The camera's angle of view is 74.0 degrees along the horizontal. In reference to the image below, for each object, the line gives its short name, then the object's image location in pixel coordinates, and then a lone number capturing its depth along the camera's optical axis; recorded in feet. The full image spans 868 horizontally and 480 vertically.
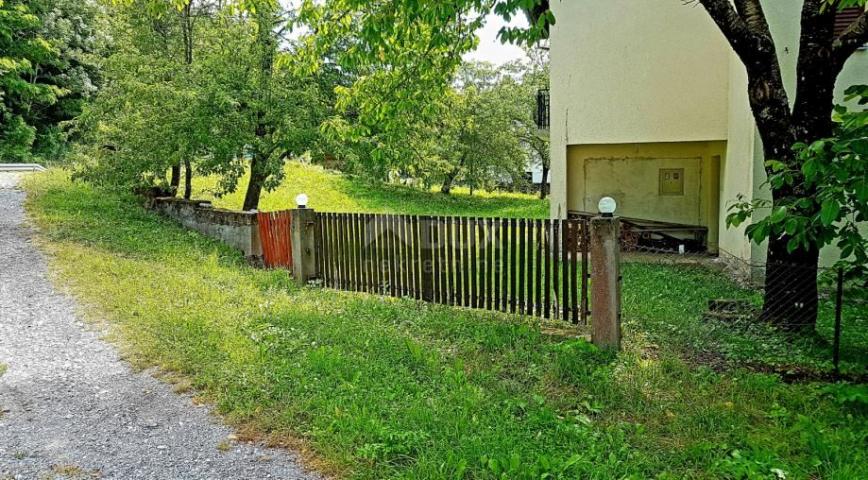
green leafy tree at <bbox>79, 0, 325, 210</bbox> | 33.99
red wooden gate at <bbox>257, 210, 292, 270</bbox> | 26.76
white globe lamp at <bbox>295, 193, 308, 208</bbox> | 24.77
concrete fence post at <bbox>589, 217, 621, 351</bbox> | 15.49
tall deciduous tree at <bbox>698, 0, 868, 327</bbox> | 16.61
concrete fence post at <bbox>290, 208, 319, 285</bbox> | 24.75
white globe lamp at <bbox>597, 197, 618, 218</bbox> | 15.69
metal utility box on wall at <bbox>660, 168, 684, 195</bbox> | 41.22
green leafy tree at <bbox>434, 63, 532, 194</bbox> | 81.05
